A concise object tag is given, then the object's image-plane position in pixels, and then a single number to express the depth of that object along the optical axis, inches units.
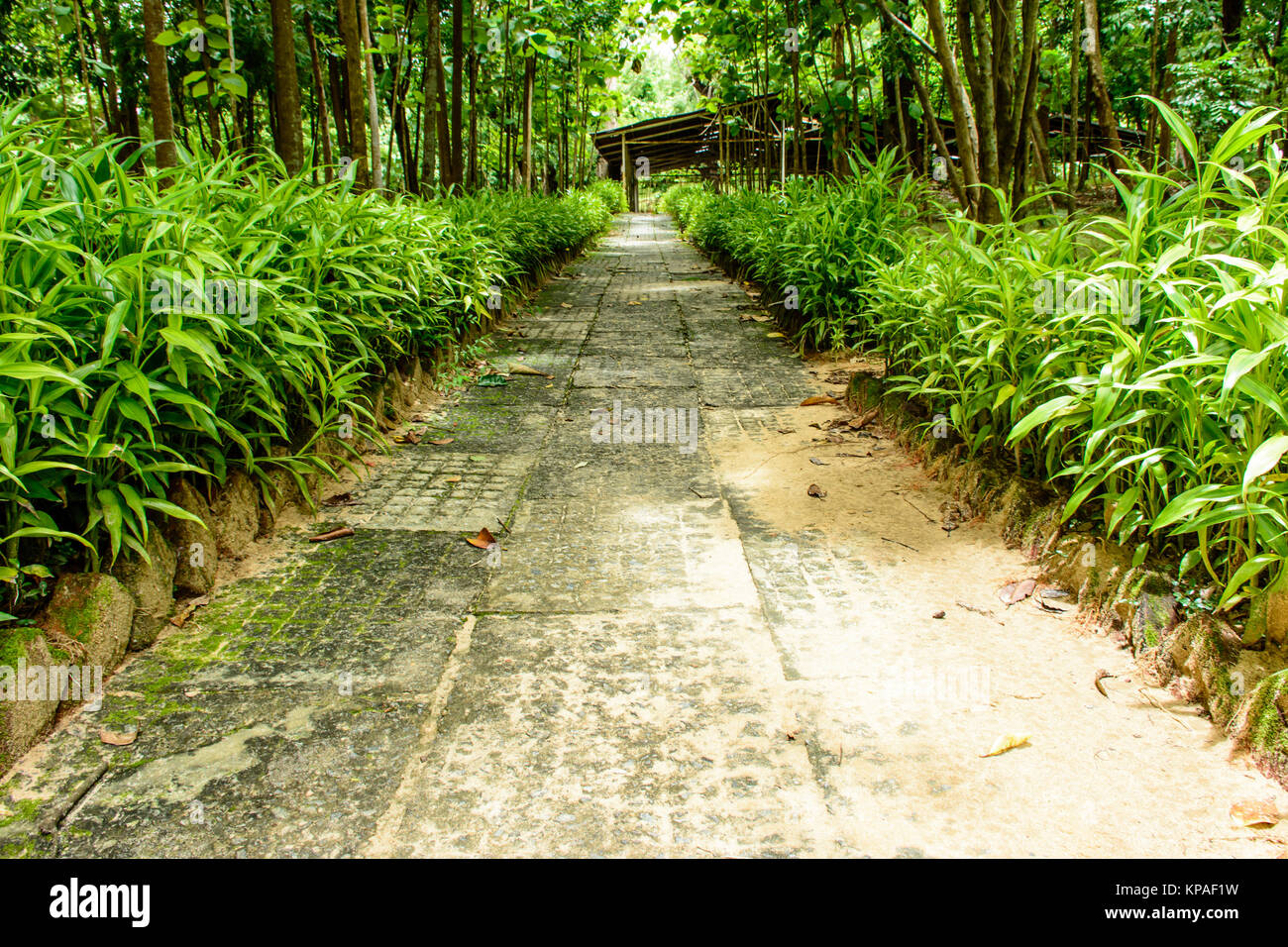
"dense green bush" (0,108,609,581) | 79.0
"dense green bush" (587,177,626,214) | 865.5
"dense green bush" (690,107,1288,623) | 75.7
